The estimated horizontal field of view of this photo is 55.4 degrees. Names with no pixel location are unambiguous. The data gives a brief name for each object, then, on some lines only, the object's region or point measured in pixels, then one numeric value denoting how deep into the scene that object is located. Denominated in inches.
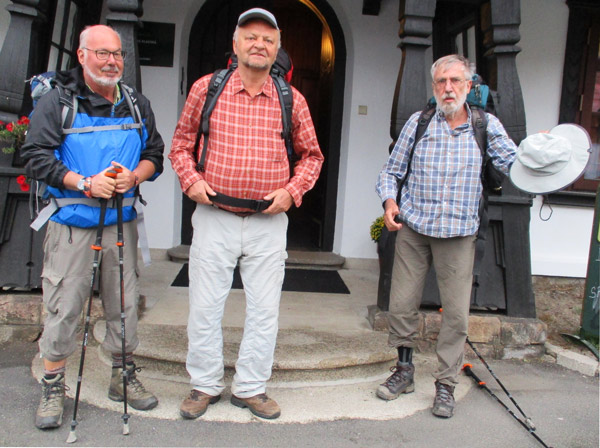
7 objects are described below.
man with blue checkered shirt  124.5
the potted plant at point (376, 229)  227.3
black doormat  207.2
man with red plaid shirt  113.8
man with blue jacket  108.6
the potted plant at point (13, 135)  149.4
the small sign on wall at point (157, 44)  228.2
